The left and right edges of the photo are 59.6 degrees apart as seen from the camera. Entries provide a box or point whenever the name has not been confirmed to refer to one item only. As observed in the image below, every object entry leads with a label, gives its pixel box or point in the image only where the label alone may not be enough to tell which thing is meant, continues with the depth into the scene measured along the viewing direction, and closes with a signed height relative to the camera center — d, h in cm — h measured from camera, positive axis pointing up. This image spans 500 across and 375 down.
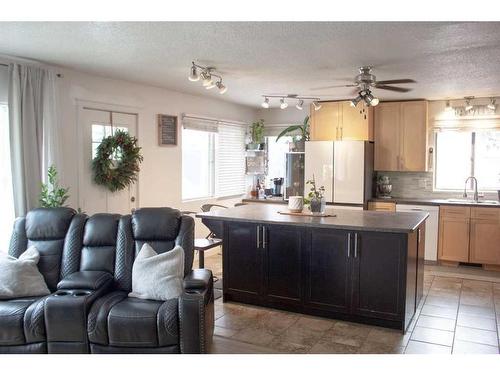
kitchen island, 367 -92
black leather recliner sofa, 285 -95
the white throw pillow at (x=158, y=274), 314 -84
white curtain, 394 +29
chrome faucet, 619 -43
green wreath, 473 -2
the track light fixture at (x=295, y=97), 534 +88
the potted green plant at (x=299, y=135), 688 +42
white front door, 466 +3
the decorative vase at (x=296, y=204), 447 -45
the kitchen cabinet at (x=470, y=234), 577 -100
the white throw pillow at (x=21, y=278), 313 -87
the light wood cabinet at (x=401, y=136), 635 +36
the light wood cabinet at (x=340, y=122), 643 +57
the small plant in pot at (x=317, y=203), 436 -43
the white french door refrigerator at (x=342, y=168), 620 -12
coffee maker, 740 -44
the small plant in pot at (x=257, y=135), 756 +44
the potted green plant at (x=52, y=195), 405 -33
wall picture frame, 567 +40
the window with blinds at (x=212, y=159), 638 +2
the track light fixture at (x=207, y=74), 417 +84
